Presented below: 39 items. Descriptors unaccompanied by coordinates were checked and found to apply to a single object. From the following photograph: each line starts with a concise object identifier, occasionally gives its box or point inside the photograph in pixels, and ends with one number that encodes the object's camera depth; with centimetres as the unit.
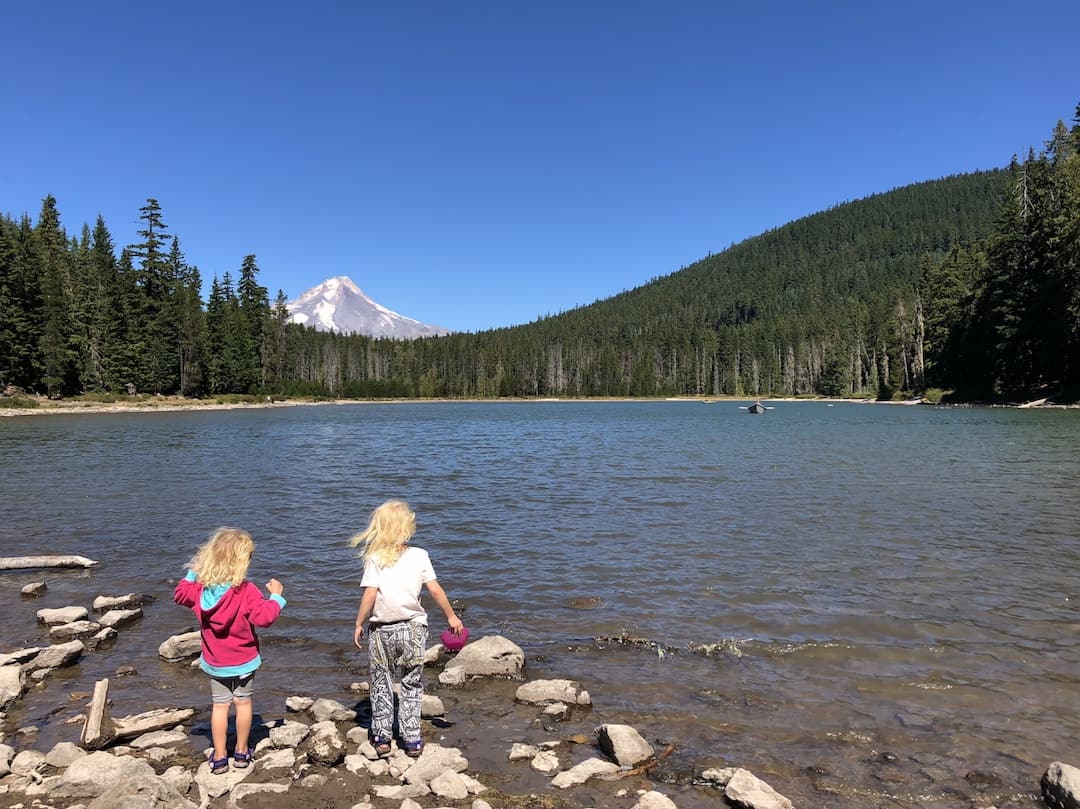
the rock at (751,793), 523
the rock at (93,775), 526
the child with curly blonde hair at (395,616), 616
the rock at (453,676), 811
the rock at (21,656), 842
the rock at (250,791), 544
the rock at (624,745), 608
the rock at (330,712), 707
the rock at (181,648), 891
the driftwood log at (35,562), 1345
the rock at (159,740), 639
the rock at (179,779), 549
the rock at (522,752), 622
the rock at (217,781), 551
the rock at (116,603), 1092
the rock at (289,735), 634
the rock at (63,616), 1012
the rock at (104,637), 947
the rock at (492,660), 835
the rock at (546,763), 598
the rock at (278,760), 596
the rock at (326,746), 607
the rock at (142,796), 470
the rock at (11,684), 745
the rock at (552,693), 750
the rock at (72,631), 958
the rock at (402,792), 549
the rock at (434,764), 574
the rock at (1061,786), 514
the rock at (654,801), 517
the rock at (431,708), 715
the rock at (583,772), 573
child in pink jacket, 577
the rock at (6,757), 568
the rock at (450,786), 547
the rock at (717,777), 573
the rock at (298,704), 732
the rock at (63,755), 584
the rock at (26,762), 575
